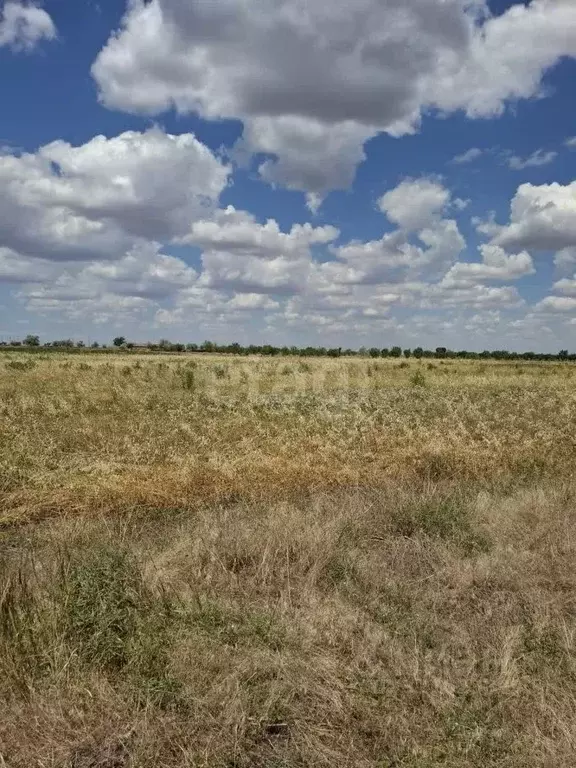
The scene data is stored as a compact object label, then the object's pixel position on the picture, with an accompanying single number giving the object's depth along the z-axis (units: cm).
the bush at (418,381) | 3612
